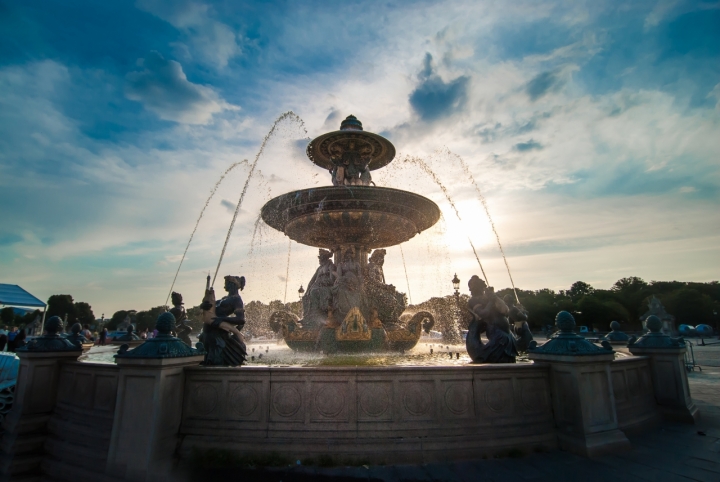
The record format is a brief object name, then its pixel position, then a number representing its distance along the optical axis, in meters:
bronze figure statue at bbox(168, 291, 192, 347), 8.33
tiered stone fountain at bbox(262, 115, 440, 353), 12.23
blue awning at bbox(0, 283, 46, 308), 19.97
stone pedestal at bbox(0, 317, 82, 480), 5.13
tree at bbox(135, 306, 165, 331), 62.86
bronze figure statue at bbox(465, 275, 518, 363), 7.10
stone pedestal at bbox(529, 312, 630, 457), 4.82
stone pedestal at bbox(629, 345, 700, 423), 6.30
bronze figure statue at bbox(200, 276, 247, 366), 6.64
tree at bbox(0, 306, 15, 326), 55.49
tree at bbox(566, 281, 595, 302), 94.11
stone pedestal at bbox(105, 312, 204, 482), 4.38
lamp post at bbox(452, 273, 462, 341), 18.42
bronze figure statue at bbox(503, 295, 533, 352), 9.35
